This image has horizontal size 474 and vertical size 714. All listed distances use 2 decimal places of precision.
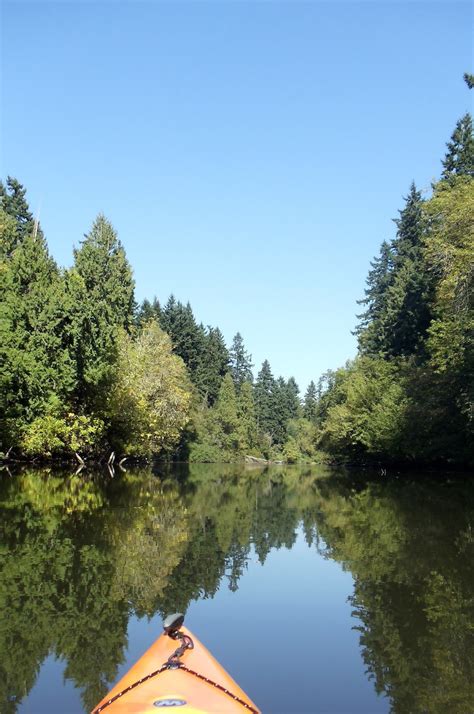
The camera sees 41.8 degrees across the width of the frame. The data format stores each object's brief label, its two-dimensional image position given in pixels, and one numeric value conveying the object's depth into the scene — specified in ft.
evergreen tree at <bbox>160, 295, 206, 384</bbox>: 274.98
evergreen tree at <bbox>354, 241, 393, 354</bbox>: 181.06
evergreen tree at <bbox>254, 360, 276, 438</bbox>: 343.67
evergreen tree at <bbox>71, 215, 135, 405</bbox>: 100.89
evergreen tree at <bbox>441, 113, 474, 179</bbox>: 139.74
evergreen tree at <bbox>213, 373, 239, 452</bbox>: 269.44
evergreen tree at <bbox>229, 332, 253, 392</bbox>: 361.30
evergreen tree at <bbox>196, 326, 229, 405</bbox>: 283.40
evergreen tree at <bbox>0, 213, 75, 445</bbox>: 94.89
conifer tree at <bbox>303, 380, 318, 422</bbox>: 396.33
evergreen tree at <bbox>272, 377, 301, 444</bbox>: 345.51
